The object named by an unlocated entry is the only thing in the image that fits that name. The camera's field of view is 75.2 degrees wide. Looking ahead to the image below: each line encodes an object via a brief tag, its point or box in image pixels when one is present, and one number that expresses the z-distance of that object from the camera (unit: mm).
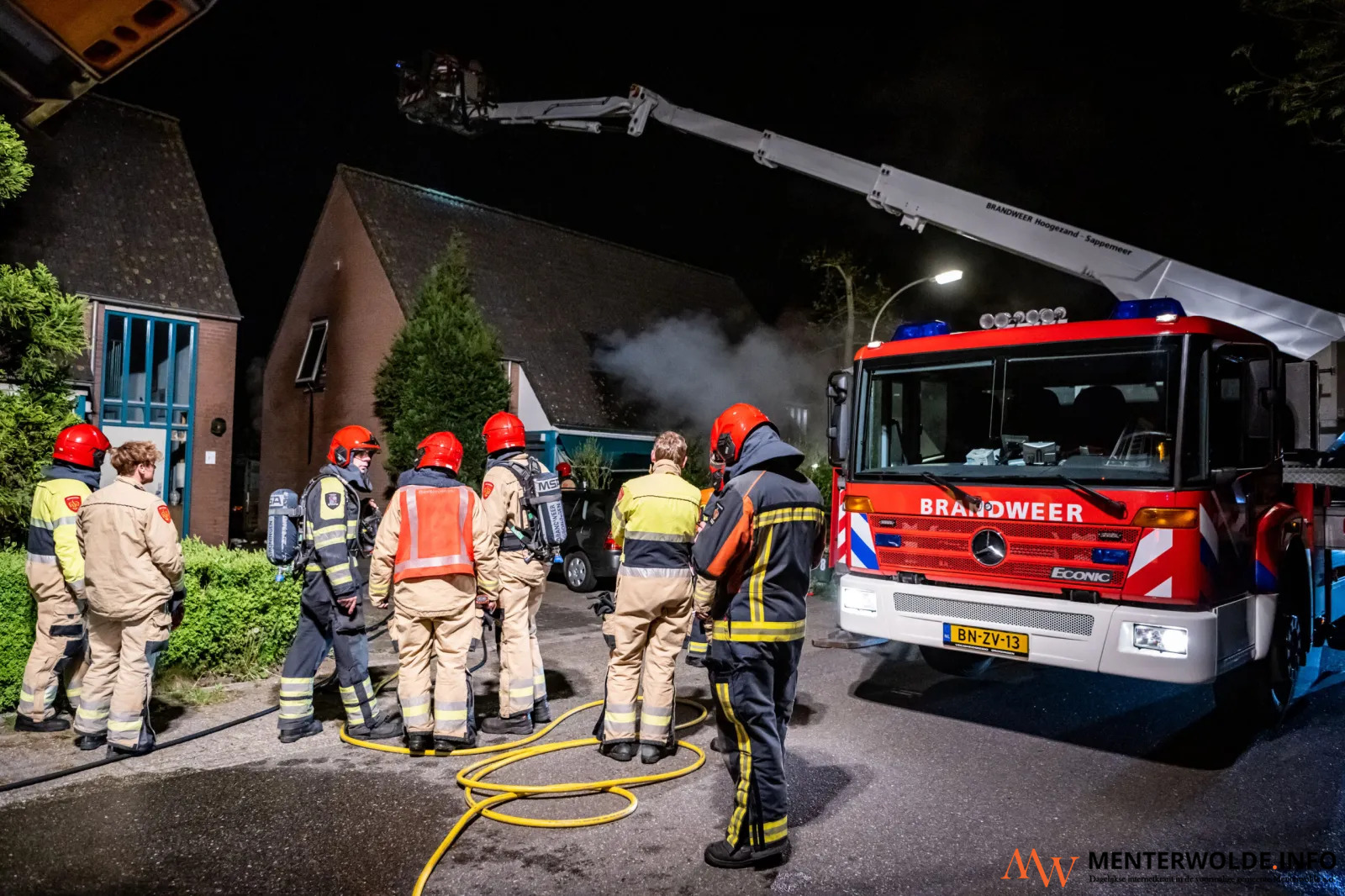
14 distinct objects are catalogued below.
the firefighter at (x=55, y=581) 5391
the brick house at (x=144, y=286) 15602
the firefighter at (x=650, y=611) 5145
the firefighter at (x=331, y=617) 5383
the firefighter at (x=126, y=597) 4949
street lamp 18188
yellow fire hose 4117
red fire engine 5035
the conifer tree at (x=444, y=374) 17172
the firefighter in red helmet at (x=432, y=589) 5125
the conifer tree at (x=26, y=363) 6414
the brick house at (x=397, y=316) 21453
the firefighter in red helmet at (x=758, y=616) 3715
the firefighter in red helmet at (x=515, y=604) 5750
